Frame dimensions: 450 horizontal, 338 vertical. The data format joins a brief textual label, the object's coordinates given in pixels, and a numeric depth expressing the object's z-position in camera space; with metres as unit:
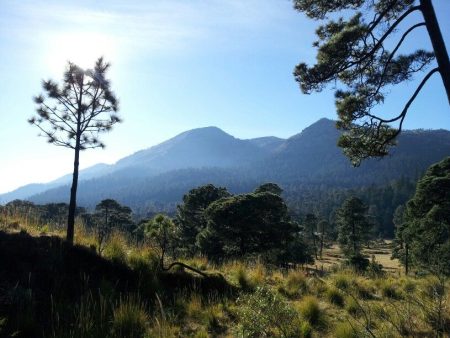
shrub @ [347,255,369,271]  39.23
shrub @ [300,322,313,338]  6.46
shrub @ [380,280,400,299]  9.91
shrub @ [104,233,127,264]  9.12
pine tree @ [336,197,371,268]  49.28
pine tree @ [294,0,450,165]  9.03
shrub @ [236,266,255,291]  9.44
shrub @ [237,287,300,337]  5.35
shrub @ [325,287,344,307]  8.80
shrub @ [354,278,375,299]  9.77
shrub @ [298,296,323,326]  7.34
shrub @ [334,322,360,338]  6.07
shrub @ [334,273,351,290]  10.26
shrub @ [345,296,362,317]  7.89
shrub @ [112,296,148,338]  5.92
